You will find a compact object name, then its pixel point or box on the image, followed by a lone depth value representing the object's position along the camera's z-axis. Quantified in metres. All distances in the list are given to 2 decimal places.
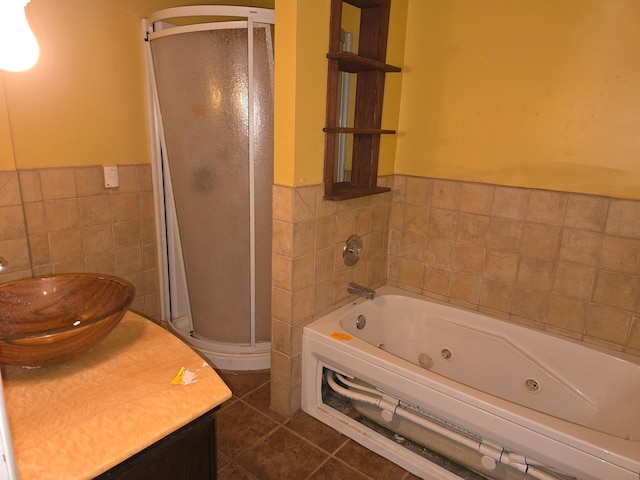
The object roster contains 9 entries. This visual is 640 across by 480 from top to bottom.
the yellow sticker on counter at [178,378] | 0.94
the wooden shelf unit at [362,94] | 1.70
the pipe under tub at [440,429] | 1.39
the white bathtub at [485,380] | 1.29
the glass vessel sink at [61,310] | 0.87
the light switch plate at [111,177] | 2.19
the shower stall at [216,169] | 1.89
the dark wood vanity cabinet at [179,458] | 0.81
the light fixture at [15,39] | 0.61
